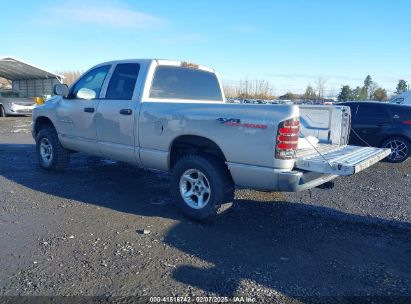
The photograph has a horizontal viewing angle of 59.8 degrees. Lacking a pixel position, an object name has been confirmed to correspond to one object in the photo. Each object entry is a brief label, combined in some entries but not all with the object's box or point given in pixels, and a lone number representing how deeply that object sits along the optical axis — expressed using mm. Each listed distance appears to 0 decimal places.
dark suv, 8945
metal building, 24019
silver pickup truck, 3809
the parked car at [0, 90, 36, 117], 19266
